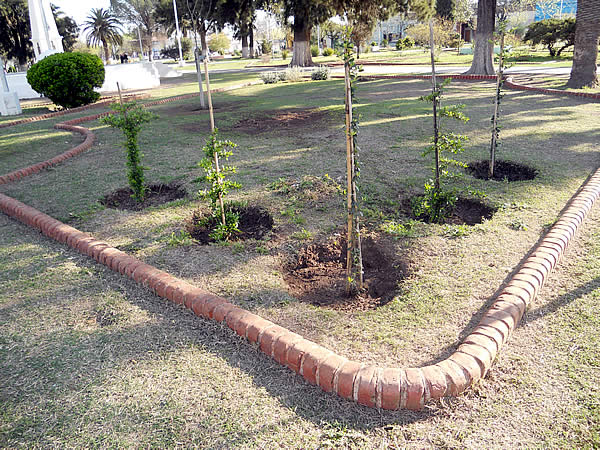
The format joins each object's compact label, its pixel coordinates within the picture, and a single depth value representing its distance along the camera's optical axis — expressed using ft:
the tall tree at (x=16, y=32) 115.24
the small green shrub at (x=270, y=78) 60.34
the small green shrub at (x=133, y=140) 16.38
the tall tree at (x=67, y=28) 155.33
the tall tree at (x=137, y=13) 202.39
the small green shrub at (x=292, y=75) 61.82
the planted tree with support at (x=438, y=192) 14.02
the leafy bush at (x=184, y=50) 182.05
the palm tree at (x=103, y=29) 185.78
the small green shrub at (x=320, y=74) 61.16
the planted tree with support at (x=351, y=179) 9.52
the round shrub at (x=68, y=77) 41.27
